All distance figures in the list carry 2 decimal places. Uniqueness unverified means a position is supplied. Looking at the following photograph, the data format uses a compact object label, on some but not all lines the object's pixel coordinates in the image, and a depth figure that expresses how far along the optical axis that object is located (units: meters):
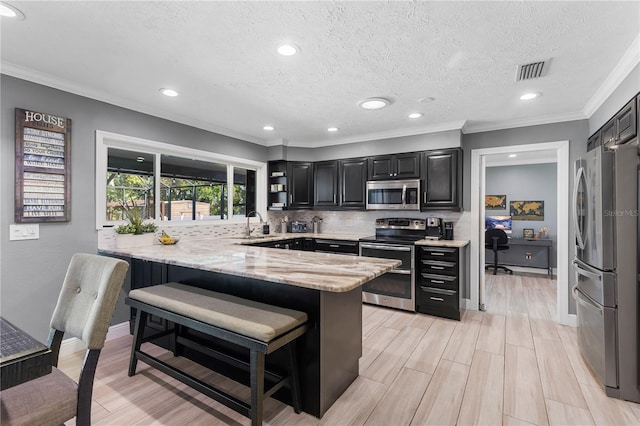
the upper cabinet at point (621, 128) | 2.19
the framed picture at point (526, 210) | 6.66
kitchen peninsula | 1.87
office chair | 6.28
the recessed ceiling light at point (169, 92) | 2.93
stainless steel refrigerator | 2.11
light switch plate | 2.48
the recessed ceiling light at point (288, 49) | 2.12
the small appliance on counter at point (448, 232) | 4.22
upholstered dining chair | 1.20
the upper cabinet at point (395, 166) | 4.27
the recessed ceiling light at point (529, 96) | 2.97
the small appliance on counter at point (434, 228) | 4.28
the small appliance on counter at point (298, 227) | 5.29
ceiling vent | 2.36
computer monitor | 6.86
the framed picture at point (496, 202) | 6.99
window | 3.23
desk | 6.38
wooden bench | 1.69
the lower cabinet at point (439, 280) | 3.69
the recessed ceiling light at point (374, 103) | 3.14
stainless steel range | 3.93
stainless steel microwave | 4.24
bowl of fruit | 3.32
